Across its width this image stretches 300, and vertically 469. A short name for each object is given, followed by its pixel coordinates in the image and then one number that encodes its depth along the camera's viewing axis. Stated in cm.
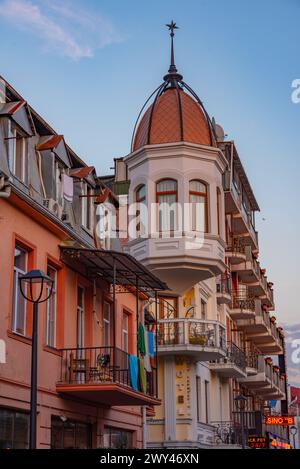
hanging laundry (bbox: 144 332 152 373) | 2635
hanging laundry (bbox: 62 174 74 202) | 2181
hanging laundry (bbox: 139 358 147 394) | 2309
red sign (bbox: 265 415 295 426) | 5353
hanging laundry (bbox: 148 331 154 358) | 2773
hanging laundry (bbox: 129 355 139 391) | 2217
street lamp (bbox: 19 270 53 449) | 1412
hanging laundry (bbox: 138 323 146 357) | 2623
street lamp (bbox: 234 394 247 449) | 4412
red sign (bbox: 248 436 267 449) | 3716
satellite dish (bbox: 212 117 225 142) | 4655
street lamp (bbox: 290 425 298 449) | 7378
